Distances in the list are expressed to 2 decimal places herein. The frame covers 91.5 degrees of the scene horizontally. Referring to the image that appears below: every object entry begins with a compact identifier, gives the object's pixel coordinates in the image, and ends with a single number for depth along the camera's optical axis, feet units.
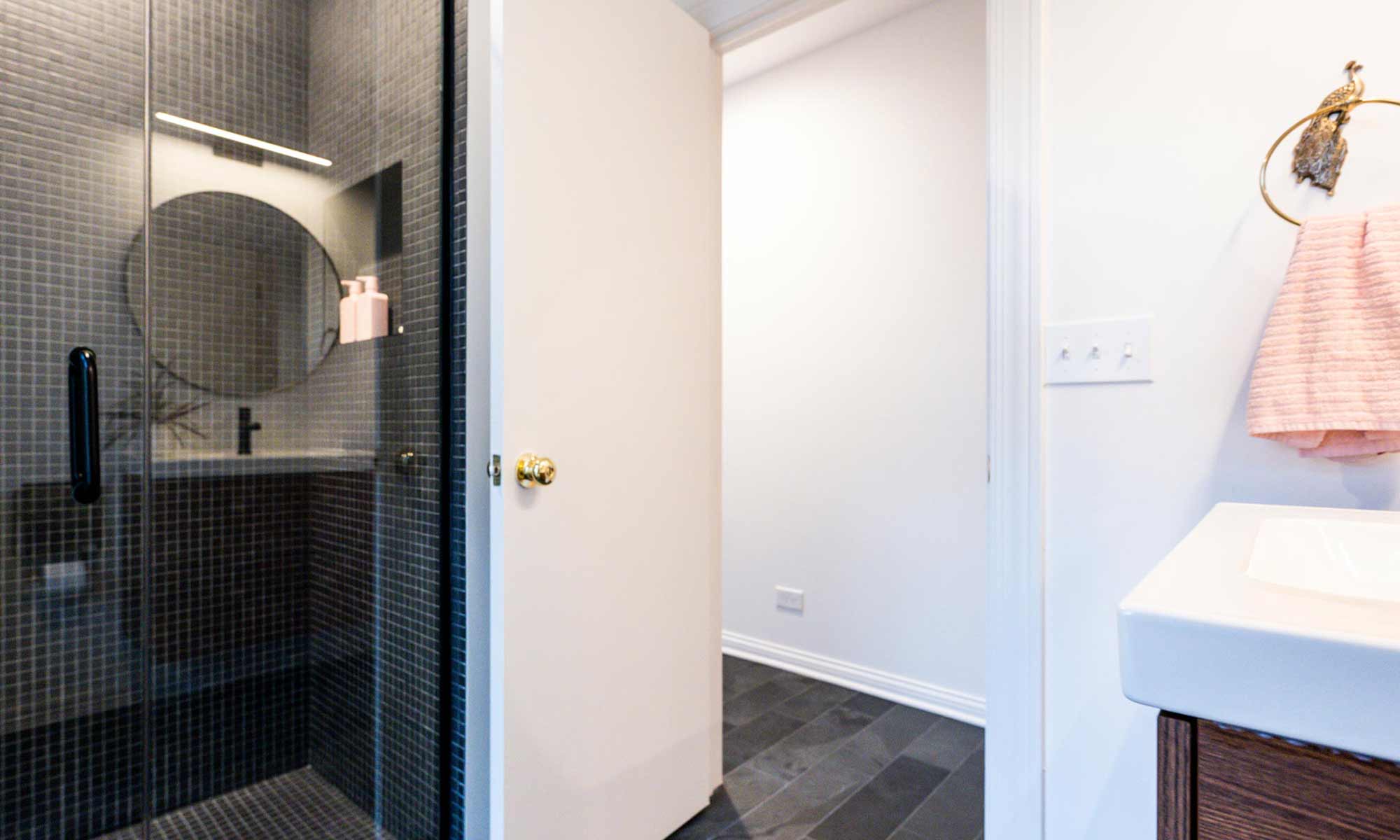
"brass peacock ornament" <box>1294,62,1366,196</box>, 3.24
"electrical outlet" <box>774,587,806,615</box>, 8.96
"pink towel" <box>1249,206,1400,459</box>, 2.90
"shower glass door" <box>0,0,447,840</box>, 3.64
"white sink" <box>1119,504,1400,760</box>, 1.23
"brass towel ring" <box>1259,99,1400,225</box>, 3.23
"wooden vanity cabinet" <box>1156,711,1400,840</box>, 1.28
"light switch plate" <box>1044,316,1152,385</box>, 3.83
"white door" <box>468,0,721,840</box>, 4.03
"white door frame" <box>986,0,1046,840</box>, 4.14
